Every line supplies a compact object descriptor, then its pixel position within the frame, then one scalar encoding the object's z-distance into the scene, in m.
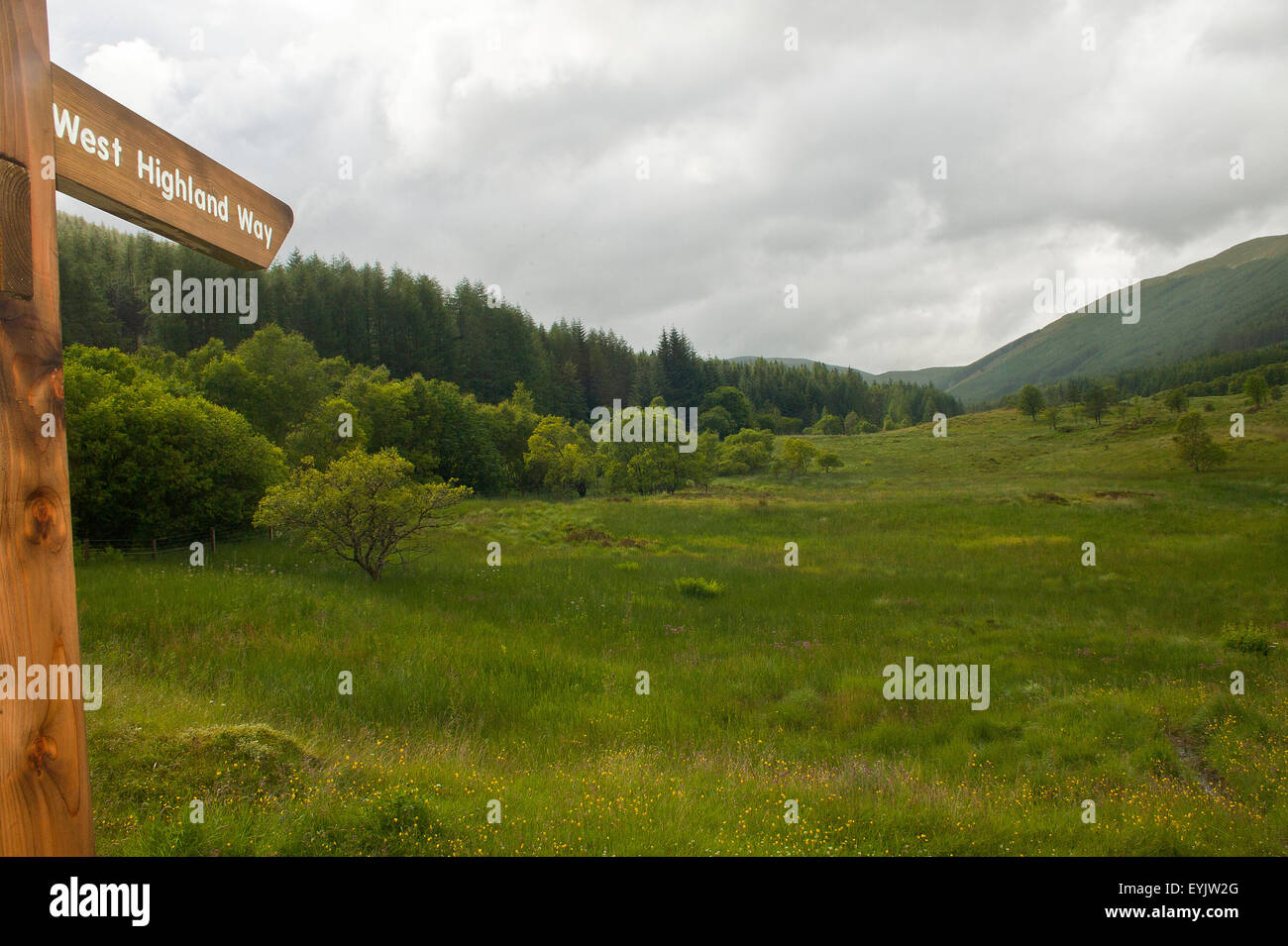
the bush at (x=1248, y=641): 14.72
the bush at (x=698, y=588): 20.97
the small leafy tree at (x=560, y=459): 62.78
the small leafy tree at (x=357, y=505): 19.64
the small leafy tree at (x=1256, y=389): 55.06
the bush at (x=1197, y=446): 45.22
